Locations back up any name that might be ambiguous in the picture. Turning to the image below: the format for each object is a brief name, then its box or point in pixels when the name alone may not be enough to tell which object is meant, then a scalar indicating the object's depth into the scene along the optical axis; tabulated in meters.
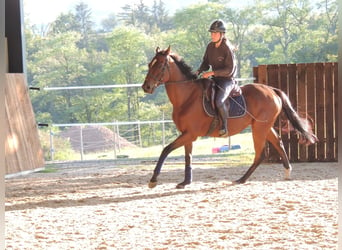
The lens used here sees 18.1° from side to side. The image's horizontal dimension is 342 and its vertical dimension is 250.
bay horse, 11.49
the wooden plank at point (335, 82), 16.32
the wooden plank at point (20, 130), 15.61
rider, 11.69
